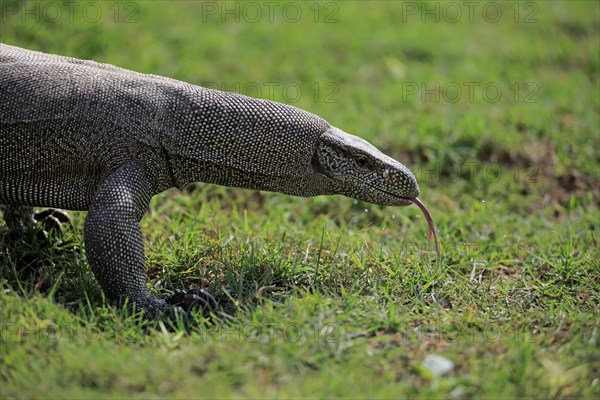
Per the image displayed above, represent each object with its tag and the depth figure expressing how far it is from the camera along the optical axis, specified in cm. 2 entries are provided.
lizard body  919
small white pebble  800
